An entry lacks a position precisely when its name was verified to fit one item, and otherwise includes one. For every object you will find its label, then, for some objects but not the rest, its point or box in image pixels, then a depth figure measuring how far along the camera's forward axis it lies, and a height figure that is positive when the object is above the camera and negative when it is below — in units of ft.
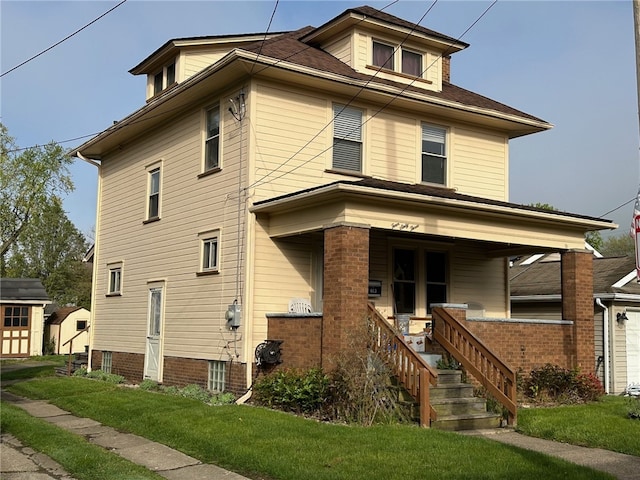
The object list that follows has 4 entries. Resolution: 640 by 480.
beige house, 45.68 +7.91
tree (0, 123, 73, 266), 152.35 +28.14
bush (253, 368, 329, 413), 40.78 -3.80
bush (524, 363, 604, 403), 48.08 -3.81
